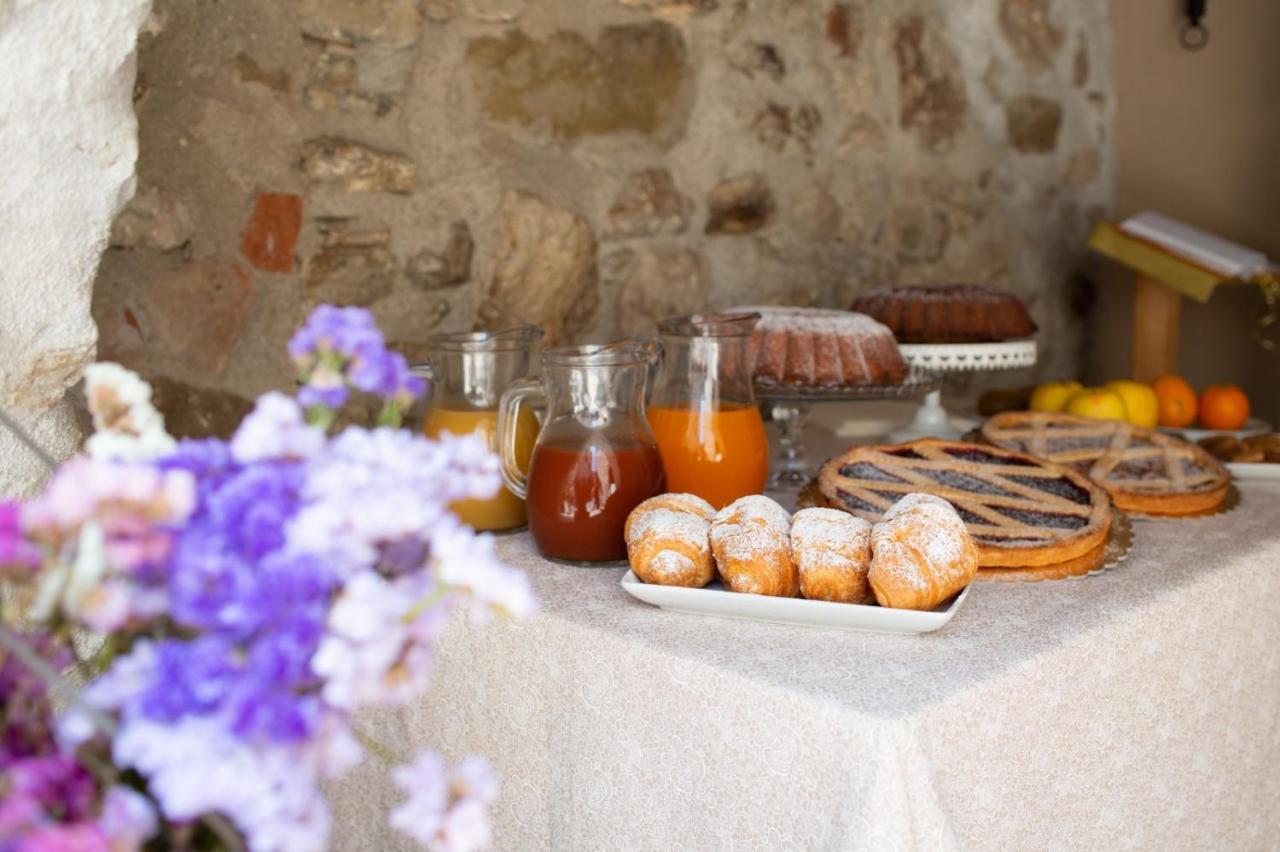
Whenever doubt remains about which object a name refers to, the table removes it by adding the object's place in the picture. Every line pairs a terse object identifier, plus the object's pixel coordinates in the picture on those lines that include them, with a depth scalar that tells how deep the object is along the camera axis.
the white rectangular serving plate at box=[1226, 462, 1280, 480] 1.32
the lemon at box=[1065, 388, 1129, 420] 1.50
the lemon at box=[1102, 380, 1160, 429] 1.54
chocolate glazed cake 1.57
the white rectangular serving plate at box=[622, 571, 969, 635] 0.78
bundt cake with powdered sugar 1.29
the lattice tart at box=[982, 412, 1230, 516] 1.14
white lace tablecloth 0.69
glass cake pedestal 1.26
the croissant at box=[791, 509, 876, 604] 0.81
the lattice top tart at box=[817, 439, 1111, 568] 0.94
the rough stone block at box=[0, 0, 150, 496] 0.77
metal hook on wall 2.46
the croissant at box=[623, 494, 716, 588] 0.84
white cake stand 1.53
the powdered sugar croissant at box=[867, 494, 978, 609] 0.78
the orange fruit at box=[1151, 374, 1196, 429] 1.58
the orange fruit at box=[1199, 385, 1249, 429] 1.56
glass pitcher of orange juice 1.05
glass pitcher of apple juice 1.06
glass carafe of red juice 0.94
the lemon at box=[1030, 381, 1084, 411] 1.61
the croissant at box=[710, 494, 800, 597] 0.82
